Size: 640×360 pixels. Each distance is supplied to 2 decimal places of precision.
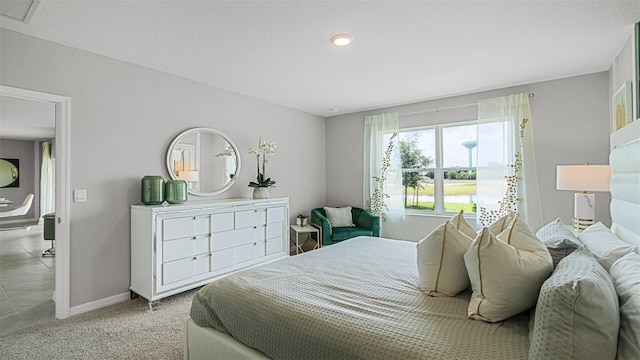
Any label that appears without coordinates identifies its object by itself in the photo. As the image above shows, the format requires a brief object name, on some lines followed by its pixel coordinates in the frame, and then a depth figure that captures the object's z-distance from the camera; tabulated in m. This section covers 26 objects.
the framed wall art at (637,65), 2.27
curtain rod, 4.24
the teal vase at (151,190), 3.04
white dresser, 2.84
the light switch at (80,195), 2.74
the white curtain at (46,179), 6.40
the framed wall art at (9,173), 6.17
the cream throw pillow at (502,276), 1.28
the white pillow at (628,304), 0.91
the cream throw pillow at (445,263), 1.59
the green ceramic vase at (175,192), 3.13
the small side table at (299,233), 4.52
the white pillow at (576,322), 0.91
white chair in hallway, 6.15
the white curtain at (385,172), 4.83
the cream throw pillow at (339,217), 4.88
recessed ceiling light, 2.47
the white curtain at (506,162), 3.77
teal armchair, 4.35
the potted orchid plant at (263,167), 4.04
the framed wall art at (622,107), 2.47
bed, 1.15
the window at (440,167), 4.36
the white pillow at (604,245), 1.43
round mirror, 3.50
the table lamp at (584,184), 2.74
